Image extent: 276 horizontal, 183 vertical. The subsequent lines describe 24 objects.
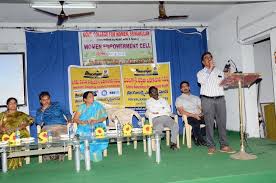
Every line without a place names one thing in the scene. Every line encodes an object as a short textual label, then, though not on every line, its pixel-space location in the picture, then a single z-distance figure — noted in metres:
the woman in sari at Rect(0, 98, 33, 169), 5.02
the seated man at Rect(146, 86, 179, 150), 5.53
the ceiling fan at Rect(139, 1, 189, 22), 5.65
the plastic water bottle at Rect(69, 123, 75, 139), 4.21
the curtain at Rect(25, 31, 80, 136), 6.73
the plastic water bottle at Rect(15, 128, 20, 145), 4.07
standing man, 4.71
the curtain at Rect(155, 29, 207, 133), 7.41
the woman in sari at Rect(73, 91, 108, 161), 5.13
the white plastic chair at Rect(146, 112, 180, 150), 5.85
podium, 4.18
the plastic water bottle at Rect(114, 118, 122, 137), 4.27
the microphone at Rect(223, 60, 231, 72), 6.54
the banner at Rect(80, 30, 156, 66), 7.09
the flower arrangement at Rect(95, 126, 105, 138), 4.20
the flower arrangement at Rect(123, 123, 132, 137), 4.32
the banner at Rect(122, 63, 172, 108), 7.17
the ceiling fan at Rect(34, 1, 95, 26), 5.33
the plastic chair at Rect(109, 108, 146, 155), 6.26
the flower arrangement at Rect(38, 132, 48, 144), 4.09
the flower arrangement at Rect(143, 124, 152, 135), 4.36
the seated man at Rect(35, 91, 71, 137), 5.41
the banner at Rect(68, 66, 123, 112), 6.92
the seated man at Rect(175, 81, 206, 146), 5.74
